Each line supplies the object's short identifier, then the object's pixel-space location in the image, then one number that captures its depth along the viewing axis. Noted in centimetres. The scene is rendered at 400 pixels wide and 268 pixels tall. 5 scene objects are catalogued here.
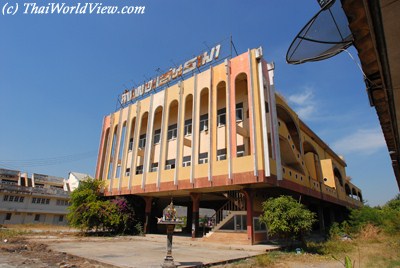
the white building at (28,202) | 4197
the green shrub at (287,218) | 1407
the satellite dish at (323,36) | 279
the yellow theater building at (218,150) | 1719
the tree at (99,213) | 2403
